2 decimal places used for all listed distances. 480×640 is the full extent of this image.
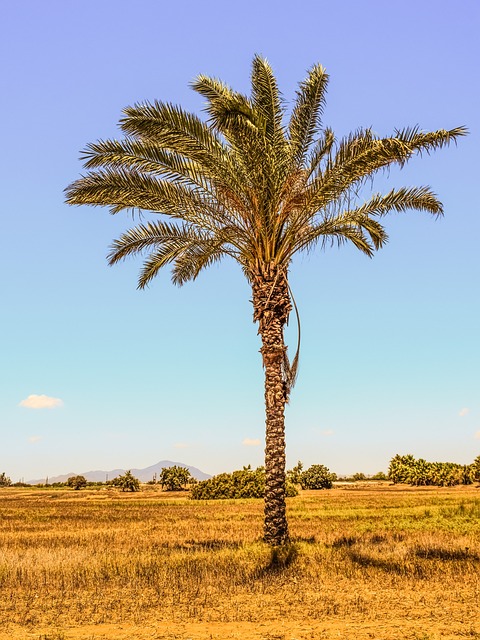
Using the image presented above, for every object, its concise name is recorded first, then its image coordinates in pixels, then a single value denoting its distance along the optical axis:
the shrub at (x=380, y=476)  87.52
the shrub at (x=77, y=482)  86.69
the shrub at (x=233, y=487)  48.25
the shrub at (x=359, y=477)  93.04
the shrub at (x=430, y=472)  57.59
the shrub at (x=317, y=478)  66.44
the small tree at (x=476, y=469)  56.75
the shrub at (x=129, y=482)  69.69
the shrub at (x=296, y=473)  68.17
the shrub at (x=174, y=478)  67.06
